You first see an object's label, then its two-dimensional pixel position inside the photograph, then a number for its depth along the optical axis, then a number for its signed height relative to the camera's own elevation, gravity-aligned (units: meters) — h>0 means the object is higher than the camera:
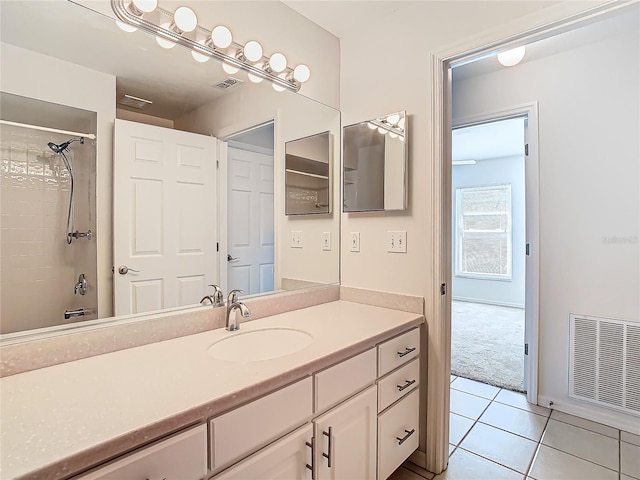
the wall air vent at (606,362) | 2.00 -0.77
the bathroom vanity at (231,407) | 0.69 -0.42
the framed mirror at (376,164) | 1.72 +0.41
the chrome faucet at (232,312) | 1.40 -0.31
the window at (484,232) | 5.38 +0.12
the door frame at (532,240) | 2.31 -0.01
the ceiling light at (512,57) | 1.92 +1.06
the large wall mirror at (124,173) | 1.03 +0.25
